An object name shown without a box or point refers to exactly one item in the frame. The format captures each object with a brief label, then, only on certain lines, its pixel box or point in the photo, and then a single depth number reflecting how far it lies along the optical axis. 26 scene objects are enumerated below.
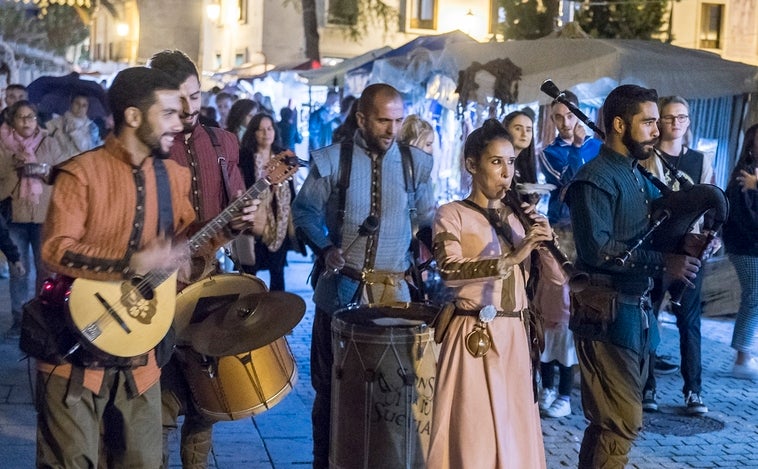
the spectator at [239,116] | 10.90
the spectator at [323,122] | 19.48
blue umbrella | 13.54
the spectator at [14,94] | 12.46
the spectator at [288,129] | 19.12
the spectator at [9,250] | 7.54
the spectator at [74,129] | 10.28
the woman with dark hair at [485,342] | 4.61
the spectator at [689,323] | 7.63
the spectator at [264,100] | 21.50
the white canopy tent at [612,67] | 10.33
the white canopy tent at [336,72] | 15.06
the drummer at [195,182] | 4.95
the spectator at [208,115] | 9.99
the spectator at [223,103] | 18.36
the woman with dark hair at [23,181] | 9.28
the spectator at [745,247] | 8.30
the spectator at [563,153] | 7.86
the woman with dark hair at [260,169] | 9.54
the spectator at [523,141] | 7.51
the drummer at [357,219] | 5.58
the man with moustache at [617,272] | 5.00
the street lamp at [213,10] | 40.03
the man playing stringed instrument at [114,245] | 3.90
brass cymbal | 4.70
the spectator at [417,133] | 9.78
